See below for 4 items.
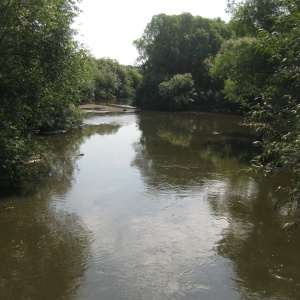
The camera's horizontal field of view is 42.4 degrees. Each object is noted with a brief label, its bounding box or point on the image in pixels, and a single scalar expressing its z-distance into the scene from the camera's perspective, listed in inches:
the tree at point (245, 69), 1115.3
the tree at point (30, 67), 613.3
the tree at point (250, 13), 1181.7
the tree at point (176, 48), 2581.2
